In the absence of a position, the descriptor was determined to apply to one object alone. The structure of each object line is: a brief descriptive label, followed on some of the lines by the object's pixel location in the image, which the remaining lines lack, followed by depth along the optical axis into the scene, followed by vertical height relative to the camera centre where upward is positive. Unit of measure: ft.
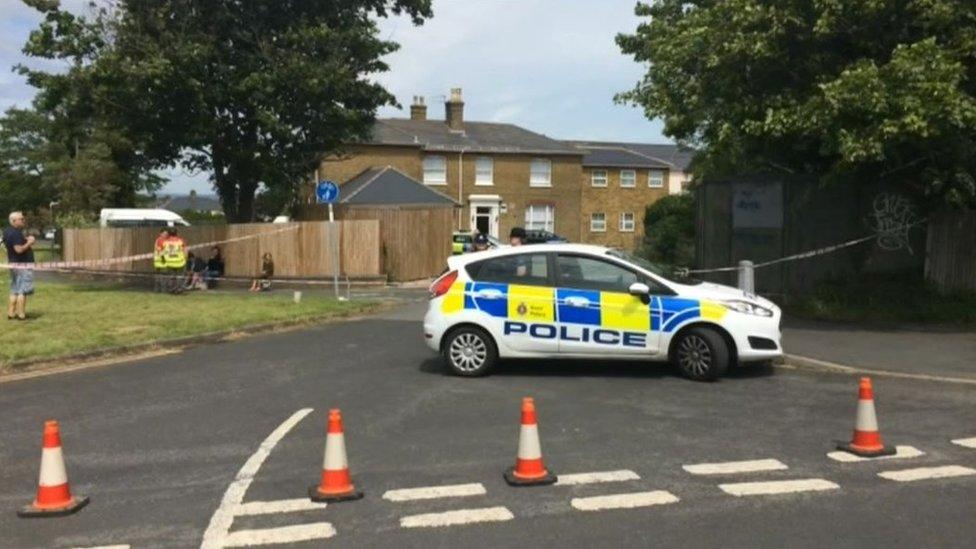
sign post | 63.93 +4.88
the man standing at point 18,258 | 47.19 +0.03
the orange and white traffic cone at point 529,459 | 19.13 -4.41
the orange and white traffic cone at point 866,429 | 21.39 -4.18
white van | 133.28 +6.41
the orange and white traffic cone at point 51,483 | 17.71 -4.61
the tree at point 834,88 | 37.50 +8.46
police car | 31.48 -1.97
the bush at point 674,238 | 80.48 +2.38
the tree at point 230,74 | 69.56 +15.13
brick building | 153.07 +16.18
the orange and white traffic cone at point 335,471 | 18.22 -4.47
